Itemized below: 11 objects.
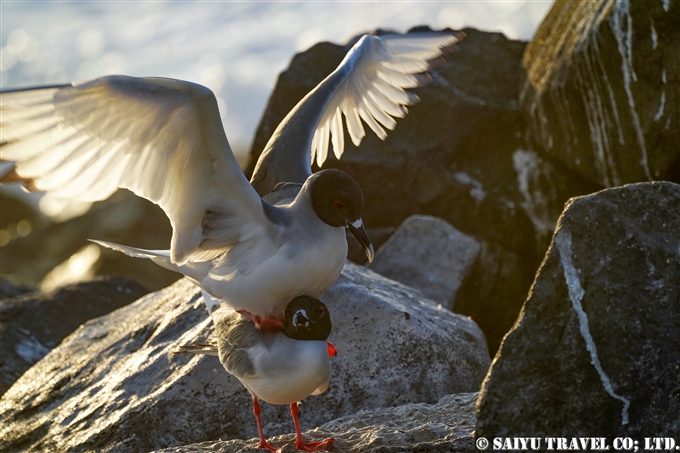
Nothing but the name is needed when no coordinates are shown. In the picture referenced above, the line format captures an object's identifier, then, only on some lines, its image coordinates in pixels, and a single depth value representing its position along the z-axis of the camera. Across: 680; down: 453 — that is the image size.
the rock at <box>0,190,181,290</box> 22.12
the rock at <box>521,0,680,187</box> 14.22
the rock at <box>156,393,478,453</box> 7.74
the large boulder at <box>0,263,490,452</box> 10.38
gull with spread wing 8.63
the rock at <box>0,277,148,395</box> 14.95
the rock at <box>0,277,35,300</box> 19.41
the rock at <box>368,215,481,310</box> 15.72
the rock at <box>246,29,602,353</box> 17.27
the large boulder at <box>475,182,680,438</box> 6.52
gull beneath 8.55
